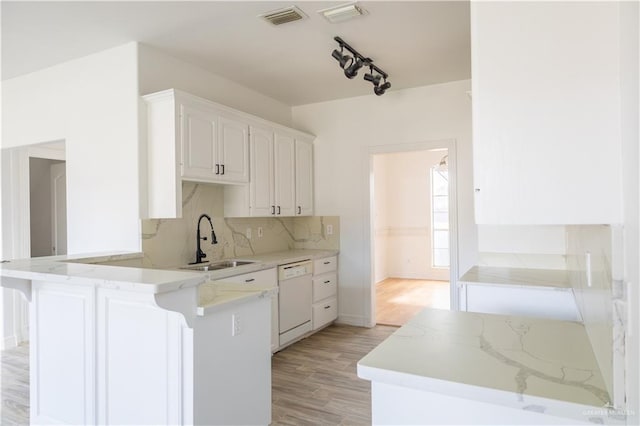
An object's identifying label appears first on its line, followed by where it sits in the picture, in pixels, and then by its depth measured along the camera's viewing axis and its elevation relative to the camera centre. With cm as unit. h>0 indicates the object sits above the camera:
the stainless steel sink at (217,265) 350 -46
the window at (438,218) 801 -14
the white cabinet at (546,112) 93 +24
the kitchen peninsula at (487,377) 99 -46
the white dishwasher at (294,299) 396 -89
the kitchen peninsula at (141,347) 189 -69
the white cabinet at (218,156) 309 +53
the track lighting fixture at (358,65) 322 +132
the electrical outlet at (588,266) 139 -20
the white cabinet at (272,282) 355 -63
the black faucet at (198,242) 368 -26
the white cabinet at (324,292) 450 -93
